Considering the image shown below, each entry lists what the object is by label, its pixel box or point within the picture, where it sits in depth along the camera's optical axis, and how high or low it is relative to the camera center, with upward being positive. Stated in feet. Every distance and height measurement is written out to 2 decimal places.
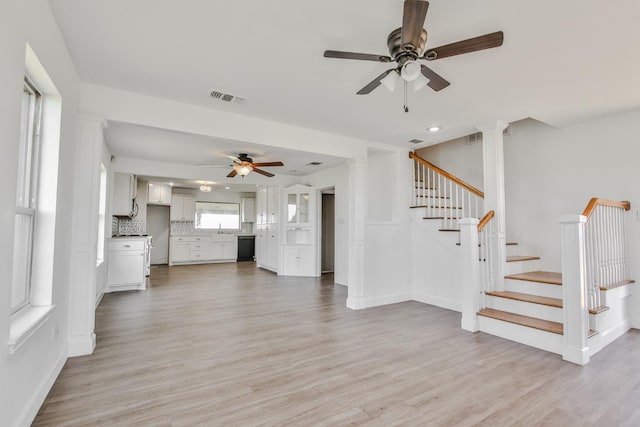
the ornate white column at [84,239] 9.22 -0.40
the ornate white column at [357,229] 14.84 -0.02
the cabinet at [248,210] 34.22 +1.97
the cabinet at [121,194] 18.97 +2.02
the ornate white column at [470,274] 11.60 -1.68
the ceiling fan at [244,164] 17.06 +3.55
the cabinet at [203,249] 29.81 -2.18
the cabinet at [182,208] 29.94 +1.90
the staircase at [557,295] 9.52 -2.34
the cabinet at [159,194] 26.94 +2.90
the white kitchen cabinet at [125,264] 17.72 -2.18
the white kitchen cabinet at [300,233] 23.40 -0.39
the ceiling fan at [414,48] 5.37 +3.62
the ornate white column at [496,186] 12.40 +1.82
